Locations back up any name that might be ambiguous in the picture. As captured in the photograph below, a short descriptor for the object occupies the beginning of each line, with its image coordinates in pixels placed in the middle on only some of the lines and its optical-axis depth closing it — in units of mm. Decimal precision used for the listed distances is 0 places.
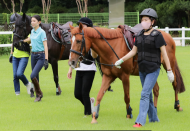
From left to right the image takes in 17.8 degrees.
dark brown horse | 15862
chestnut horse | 9757
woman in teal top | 13558
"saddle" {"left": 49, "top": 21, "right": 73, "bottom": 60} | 16483
